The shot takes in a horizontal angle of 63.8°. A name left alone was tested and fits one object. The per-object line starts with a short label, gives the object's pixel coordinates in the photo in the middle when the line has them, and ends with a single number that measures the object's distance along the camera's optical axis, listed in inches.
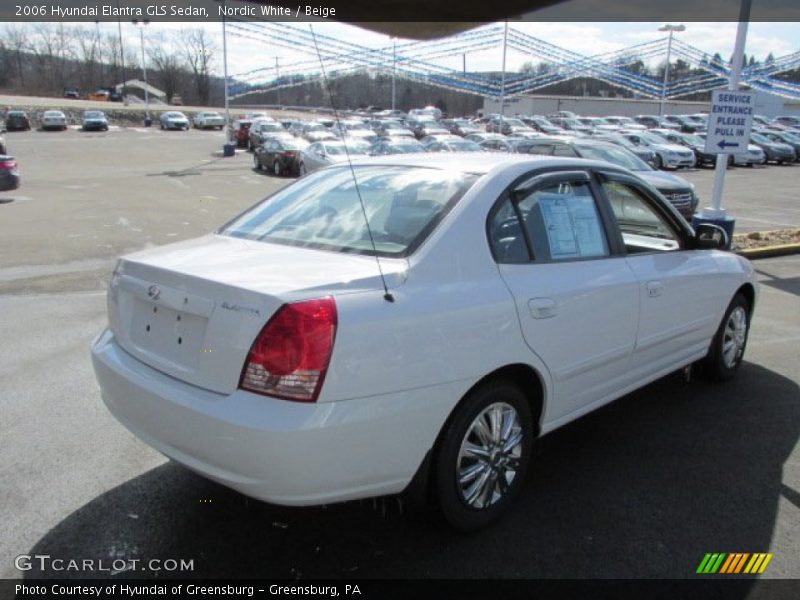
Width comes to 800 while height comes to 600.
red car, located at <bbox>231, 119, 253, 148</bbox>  1546.5
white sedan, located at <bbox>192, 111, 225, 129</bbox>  2268.7
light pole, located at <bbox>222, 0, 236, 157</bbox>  1301.7
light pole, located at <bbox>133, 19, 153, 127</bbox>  2299.5
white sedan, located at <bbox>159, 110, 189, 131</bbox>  2151.8
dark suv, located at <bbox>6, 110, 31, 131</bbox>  1846.7
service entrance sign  376.8
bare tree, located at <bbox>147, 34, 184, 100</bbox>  2887.3
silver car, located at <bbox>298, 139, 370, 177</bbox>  783.7
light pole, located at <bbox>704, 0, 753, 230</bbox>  355.3
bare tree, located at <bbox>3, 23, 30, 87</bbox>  2509.8
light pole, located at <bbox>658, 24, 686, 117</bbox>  1418.8
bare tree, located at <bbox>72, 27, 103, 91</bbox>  3481.8
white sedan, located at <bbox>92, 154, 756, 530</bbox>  94.0
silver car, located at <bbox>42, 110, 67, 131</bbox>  1909.7
